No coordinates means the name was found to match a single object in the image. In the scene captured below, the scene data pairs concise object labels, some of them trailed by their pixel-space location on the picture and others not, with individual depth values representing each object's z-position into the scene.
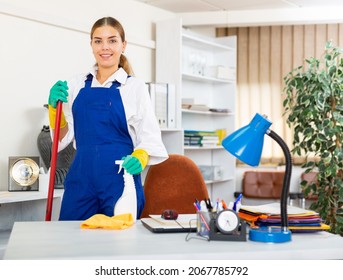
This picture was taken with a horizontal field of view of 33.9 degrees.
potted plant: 4.10
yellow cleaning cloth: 1.89
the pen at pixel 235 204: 1.84
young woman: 2.35
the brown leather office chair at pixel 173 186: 2.86
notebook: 1.83
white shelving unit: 5.00
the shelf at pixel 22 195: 3.29
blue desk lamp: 1.68
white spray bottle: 2.02
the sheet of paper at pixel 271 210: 1.98
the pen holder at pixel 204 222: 1.74
